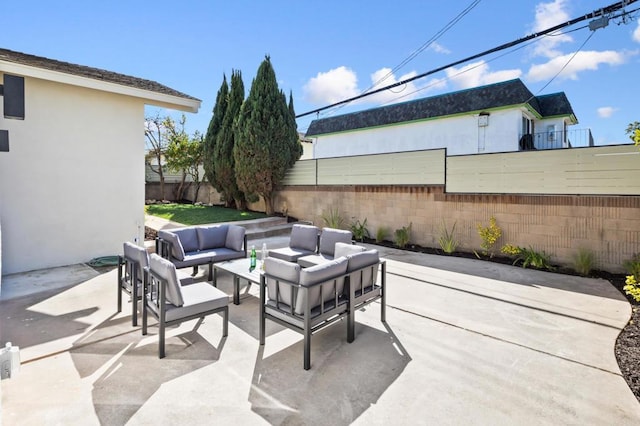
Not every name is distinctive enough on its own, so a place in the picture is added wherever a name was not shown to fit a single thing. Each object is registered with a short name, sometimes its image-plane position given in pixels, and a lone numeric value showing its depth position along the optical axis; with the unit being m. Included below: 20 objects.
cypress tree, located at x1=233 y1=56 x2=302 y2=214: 11.89
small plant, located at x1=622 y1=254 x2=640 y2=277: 5.62
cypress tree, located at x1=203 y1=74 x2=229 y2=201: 14.26
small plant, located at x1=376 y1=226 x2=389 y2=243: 9.82
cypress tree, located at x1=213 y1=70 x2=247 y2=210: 13.45
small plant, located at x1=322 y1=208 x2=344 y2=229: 10.87
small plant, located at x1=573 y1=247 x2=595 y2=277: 6.38
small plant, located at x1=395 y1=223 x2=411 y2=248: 9.18
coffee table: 4.62
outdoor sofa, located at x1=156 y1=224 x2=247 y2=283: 5.60
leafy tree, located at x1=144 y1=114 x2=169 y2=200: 16.98
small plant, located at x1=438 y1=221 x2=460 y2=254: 8.30
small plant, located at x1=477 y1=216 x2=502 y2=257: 7.74
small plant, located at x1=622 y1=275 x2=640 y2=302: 3.01
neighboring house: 13.27
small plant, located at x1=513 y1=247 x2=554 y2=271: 6.91
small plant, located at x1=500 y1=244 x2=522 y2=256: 7.41
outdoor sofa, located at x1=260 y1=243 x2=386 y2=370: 3.21
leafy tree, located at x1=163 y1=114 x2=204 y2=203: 15.79
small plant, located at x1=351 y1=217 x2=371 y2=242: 10.27
